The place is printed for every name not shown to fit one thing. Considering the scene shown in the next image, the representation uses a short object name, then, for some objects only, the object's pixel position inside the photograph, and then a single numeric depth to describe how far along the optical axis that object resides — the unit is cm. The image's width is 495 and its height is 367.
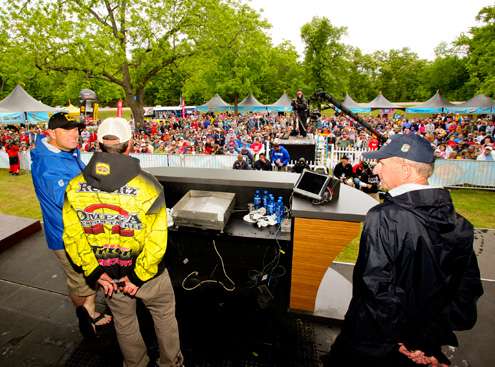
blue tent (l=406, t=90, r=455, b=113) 2548
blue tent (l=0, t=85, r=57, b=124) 1666
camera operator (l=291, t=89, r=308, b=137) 1047
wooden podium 294
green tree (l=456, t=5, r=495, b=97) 1955
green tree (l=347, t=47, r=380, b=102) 6744
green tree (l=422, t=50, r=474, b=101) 5356
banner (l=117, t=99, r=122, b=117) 474
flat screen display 312
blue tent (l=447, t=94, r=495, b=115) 2241
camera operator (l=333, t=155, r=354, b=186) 898
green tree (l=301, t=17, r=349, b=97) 4269
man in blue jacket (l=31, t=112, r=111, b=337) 271
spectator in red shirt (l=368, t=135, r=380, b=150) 1303
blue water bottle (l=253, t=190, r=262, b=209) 379
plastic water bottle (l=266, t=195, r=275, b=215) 372
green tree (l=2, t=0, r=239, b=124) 1509
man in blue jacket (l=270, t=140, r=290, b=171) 963
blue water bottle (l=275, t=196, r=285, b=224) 365
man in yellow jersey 202
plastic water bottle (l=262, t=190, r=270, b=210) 379
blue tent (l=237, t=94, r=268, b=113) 2908
